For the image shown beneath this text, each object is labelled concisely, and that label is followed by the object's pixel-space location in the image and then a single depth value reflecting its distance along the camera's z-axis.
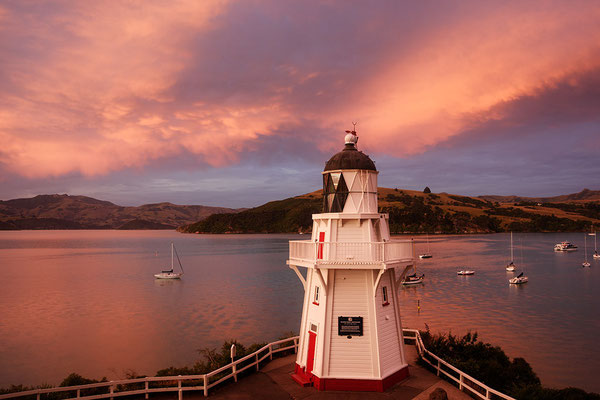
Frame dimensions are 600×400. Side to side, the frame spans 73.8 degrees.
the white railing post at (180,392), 12.78
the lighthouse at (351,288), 13.13
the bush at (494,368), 13.88
